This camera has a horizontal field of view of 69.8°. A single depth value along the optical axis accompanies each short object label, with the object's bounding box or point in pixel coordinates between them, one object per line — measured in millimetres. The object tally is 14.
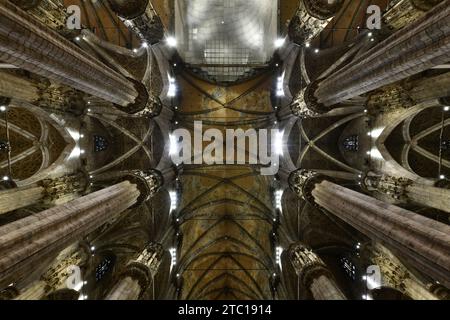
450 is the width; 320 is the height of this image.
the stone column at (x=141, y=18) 13266
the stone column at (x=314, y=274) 11336
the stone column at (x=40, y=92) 11655
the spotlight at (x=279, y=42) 18466
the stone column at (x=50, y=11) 11580
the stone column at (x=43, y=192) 11566
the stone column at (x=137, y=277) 11711
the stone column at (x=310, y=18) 13625
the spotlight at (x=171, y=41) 18428
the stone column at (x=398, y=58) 6906
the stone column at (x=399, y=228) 6211
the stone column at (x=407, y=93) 11370
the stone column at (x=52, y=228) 6277
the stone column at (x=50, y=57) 6660
